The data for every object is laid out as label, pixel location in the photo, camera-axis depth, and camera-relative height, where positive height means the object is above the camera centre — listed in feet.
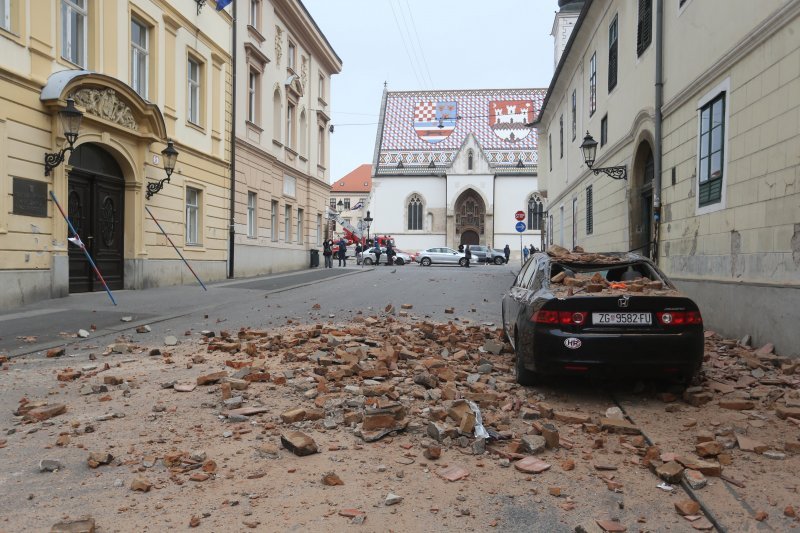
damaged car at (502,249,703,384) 17.95 -2.33
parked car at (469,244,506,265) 173.06 -0.92
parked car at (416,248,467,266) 155.94 -1.58
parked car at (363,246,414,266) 150.82 -1.97
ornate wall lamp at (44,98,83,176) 40.45 +7.77
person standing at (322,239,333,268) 105.81 -0.16
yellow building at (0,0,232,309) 38.75 +8.44
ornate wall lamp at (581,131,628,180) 49.69 +8.82
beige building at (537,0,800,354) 24.85 +5.79
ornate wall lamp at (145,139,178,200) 53.52 +7.47
